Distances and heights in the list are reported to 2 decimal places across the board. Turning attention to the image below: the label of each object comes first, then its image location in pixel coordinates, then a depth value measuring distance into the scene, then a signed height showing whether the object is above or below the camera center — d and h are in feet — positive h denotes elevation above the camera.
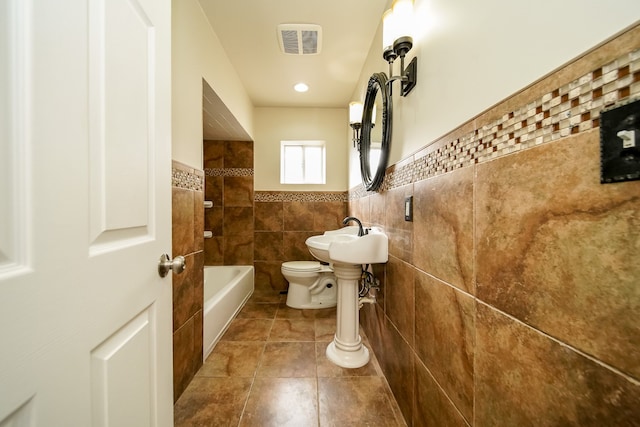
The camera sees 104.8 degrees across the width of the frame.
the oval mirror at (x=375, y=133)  4.65 +1.75
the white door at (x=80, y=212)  1.13 +0.00
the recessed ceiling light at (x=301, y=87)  7.98 +4.12
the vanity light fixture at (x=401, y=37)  3.55 +2.60
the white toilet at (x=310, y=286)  8.14 -2.49
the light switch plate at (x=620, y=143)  1.21 +0.35
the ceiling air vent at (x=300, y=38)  5.48 +4.11
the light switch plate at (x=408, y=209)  3.70 +0.05
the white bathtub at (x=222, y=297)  5.65 -2.53
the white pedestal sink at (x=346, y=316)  5.18 -2.27
